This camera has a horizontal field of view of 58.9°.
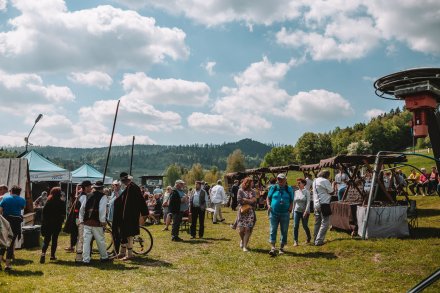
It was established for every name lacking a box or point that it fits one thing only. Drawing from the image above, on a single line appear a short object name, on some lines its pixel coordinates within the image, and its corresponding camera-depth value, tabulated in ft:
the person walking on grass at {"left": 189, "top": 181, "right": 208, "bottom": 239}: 44.39
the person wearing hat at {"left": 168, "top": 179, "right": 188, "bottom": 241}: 42.19
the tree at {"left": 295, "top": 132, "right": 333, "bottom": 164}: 327.06
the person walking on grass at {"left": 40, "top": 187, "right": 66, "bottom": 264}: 32.09
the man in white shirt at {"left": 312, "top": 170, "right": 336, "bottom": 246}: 34.47
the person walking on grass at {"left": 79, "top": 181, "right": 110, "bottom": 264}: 29.86
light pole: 87.56
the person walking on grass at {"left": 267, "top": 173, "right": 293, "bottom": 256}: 32.09
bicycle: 33.96
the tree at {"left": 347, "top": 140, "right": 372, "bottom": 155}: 344.08
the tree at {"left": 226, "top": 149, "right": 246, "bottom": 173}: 434.71
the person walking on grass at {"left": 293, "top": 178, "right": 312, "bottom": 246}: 36.45
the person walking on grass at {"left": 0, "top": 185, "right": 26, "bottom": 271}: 30.42
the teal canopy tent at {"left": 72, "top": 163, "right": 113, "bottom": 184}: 88.43
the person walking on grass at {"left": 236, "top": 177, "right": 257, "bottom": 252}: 33.63
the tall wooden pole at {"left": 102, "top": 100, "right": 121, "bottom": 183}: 104.39
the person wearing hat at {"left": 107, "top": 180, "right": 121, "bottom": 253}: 32.70
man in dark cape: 31.01
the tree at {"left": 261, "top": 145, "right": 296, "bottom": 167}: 386.73
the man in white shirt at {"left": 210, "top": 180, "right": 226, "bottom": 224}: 60.23
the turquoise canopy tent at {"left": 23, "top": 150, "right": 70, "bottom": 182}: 66.85
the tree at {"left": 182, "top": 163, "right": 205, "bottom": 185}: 557.74
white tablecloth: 36.58
